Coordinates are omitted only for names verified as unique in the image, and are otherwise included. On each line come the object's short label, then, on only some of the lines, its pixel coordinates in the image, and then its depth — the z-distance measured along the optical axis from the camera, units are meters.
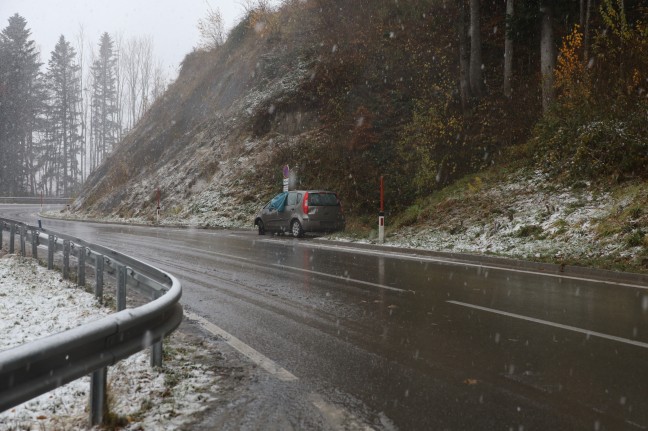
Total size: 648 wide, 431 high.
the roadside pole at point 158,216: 30.50
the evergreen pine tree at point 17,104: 57.56
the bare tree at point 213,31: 47.84
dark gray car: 19.03
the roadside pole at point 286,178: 23.02
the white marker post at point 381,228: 16.38
